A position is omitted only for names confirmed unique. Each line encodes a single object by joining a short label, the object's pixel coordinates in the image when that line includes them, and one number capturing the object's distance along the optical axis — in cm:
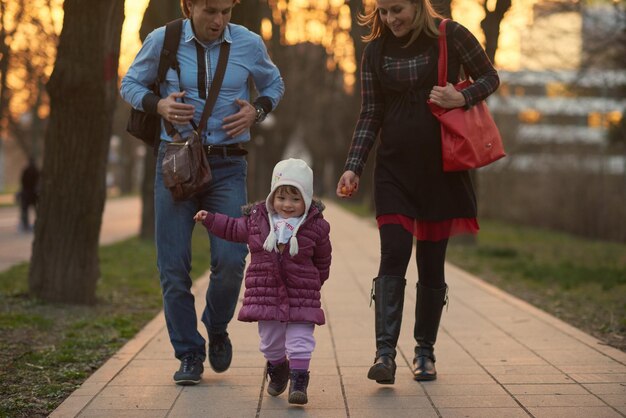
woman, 1019
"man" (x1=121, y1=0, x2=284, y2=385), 1026
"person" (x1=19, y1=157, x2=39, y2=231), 4494
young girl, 940
